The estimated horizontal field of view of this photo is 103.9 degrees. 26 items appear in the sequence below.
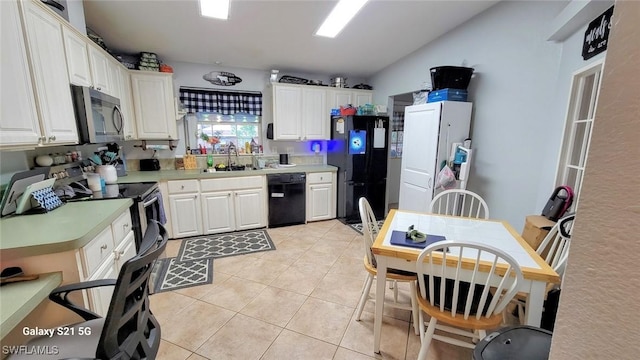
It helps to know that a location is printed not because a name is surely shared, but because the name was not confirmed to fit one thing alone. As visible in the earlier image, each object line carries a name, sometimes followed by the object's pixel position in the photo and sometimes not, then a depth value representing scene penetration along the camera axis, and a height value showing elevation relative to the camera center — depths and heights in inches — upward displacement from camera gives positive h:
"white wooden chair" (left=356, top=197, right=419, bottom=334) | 64.7 -35.1
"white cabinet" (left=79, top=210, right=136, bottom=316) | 50.9 -27.1
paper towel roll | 135.8 -3.7
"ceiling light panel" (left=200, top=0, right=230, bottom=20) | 83.4 +45.5
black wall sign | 56.7 +25.4
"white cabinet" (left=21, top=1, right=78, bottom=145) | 59.1 +16.5
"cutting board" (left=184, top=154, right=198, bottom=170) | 143.3 -12.3
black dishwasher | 144.3 -33.4
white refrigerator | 99.2 +0.3
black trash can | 28.5 -23.8
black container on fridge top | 97.1 +25.5
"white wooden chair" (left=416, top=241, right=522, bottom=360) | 48.5 -28.8
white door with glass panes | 66.8 +4.0
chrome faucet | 154.5 -5.2
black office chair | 30.9 -26.5
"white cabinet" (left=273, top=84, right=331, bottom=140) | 151.9 +17.9
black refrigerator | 149.0 -12.0
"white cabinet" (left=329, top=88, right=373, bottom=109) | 163.5 +29.3
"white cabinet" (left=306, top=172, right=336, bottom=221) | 154.1 -33.8
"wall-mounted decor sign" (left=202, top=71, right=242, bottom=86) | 147.6 +36.9
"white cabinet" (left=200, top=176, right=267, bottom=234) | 132.5 -34.2
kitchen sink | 142.4 -16.2
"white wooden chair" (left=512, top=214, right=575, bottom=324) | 57.2 -26.2
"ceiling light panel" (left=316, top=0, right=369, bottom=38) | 85.0 +46.1
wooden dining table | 49.1 -24.2
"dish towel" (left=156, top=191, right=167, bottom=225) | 102.0 -28.5
